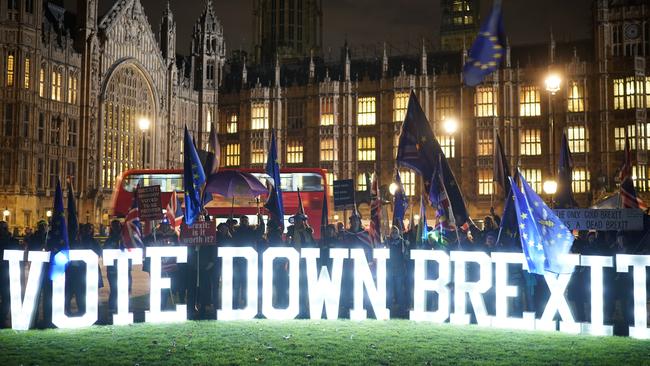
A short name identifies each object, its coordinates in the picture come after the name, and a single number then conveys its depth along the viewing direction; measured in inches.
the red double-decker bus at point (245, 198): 1227.2
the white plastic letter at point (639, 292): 457.1
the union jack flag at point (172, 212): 864.3
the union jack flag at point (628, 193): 685.9
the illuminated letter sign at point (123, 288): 507.5
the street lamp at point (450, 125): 1148.6
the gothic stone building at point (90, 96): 1660.9
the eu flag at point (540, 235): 473.4
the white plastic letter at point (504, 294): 484.4
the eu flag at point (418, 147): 580.6
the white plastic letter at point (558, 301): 477.7
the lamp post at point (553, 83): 922.1
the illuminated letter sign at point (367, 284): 528.7
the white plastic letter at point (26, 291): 484.1
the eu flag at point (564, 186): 818.8
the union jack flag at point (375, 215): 653.8
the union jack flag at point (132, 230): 622.8
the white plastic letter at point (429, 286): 510.0
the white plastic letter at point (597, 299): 469.7
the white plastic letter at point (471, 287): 500.7
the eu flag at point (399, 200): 780.5
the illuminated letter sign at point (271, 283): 522.3
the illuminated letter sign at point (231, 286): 522.3
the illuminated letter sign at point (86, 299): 485.1
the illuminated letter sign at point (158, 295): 510.6
